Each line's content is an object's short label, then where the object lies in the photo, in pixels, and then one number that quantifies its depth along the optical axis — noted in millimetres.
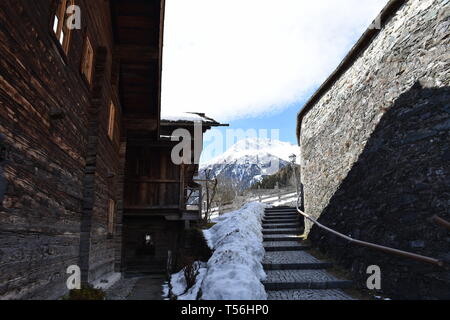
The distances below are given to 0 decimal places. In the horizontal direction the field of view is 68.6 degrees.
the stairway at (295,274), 5553
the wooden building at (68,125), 3213
